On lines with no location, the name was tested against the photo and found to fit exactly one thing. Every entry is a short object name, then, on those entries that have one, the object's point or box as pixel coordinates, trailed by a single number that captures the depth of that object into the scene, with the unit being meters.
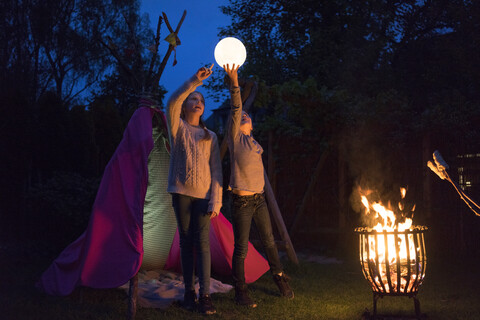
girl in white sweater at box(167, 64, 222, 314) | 3.62
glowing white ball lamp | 3.85
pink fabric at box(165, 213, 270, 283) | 4.77
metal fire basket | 3.33
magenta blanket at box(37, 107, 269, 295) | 3.59
